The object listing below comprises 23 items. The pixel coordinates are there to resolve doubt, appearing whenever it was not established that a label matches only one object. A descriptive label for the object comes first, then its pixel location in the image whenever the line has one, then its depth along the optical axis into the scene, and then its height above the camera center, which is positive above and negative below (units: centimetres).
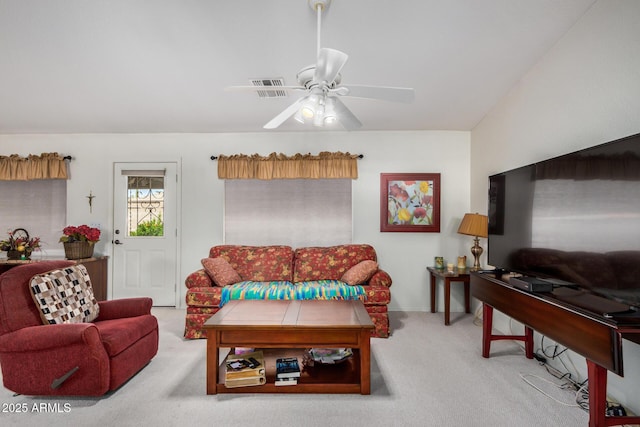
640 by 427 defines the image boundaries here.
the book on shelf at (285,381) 226 -115
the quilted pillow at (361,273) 366 -68
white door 457 -30
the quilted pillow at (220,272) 366 -69
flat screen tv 166 -4
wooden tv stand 146 -59
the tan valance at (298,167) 446 +58
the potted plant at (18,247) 411 -48
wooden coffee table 227 -89
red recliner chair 211 -91
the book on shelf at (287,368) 229 -111
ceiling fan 190 +73
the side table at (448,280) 379 -79
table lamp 377 -19
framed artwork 447 +12
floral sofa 342 -77
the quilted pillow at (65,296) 225 -63
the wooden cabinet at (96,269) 404 -78
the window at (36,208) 466 +0
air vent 213 +79
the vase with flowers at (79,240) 417 -40
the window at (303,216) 453 -8
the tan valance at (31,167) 455 +55
